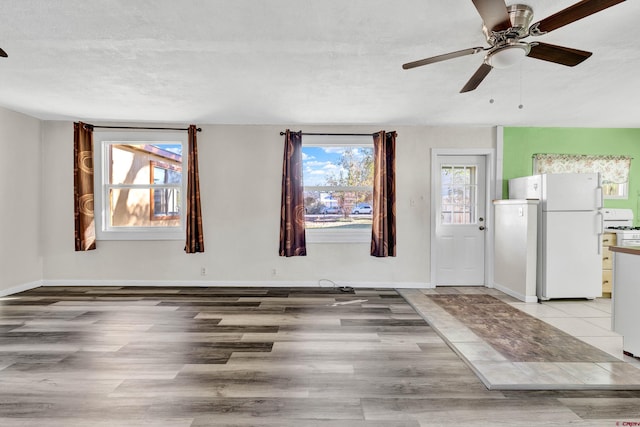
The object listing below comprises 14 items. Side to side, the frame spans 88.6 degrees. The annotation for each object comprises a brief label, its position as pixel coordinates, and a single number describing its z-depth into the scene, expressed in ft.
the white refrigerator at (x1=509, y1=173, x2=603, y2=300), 13.20
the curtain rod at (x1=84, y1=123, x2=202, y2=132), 15.51
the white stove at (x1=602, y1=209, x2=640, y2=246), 15.20
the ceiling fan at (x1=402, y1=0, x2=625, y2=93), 5.44
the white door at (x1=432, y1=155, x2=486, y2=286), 16.21
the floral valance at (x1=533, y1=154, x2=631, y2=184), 15.75
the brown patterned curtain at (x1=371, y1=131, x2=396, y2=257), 15.28
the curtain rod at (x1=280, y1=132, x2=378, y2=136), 15.75
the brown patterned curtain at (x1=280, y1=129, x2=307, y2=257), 15.33
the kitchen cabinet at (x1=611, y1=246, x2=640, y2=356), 8.05
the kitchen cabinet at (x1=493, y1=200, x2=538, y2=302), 13.39
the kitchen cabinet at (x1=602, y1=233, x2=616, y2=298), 13.87
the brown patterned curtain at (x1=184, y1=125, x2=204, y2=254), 15.20
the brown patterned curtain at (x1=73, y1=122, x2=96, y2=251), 15.15
